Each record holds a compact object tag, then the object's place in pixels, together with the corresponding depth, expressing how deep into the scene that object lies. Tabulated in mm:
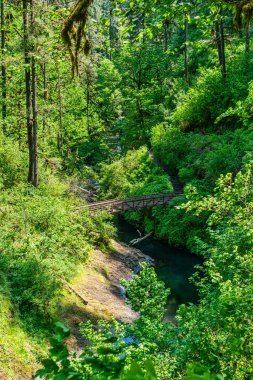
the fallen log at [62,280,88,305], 13680
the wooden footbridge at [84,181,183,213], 22012
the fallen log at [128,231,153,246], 23203
